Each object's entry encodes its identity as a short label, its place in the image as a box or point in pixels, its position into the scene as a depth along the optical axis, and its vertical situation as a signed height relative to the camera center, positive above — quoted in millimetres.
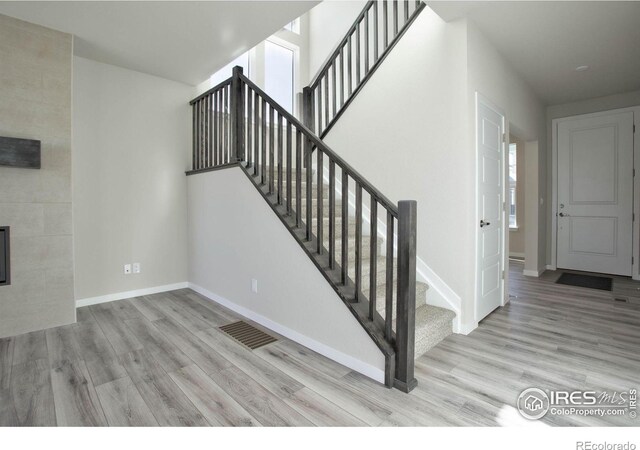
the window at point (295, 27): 5454 +3275
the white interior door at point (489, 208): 2877 +100
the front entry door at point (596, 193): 4719 +379
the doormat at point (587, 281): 4199 -865
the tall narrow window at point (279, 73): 5223 +2452
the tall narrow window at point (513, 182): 6637 +757
